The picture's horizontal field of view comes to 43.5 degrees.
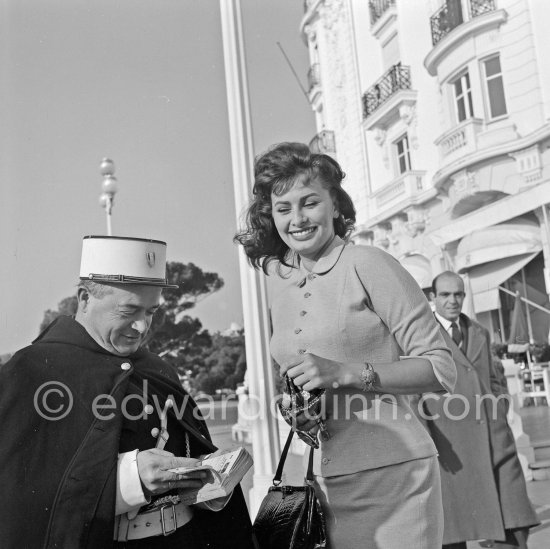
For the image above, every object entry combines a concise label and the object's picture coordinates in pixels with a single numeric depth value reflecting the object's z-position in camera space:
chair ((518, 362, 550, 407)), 11.89
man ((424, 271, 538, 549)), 4.11
